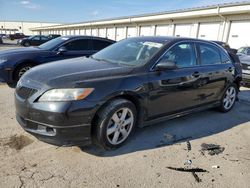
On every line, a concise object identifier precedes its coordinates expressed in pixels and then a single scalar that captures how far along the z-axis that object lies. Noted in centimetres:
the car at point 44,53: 507
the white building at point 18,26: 8106
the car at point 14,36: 3973
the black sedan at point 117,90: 236
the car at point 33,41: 2143
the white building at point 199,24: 1281
